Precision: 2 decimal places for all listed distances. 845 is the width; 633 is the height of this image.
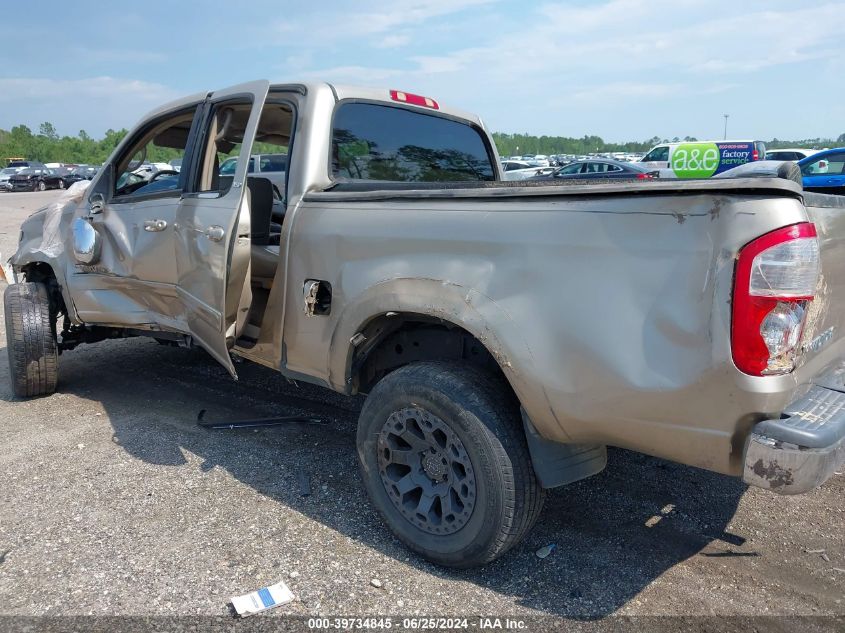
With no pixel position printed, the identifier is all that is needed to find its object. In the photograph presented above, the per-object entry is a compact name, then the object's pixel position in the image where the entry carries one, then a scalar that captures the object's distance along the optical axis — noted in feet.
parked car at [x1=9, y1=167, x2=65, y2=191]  120.57
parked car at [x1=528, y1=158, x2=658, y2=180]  81.87
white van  80.38
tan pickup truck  6.63
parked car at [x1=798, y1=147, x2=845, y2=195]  53.11
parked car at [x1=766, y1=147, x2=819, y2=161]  82.78
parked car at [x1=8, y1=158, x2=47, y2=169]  143.31
